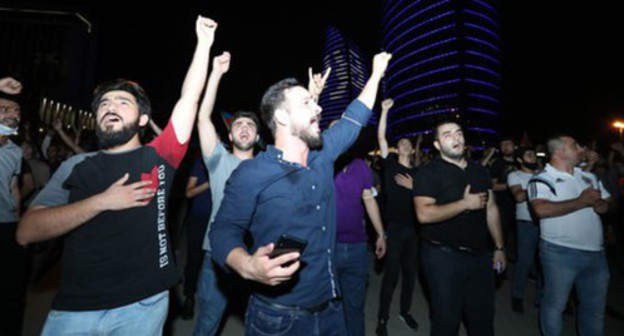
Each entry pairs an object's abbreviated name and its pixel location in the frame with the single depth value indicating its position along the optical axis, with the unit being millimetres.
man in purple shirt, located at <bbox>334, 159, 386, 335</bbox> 3484
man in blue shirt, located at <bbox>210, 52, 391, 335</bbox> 1945
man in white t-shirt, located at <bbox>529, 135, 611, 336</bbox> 3447
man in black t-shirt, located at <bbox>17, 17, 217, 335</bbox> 1767
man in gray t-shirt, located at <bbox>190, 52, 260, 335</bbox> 3215
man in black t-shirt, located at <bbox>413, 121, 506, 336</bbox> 3174
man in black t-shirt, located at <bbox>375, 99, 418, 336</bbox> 4418
